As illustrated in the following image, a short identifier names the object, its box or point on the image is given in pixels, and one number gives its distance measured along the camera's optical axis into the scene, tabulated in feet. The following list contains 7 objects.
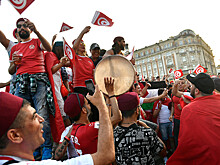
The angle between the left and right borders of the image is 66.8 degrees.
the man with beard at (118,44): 14.29
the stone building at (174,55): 204.37
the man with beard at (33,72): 9.95
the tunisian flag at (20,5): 9.15
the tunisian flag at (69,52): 10.52
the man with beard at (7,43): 11.07
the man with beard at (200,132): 7.64
